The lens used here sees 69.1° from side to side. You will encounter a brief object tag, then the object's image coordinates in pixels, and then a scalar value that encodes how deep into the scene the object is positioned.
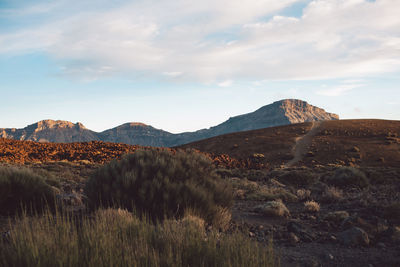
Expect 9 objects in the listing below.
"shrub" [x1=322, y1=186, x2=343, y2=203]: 12.26
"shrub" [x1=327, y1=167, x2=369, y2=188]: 17.86
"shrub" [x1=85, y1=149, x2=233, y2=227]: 7.11
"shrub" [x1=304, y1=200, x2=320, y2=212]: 10.34
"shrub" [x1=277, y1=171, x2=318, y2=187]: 20.32
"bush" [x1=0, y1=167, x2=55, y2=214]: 7.41
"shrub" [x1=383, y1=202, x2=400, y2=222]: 8.57
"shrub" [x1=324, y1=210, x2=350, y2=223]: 8.61
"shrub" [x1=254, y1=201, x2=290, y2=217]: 9.50
